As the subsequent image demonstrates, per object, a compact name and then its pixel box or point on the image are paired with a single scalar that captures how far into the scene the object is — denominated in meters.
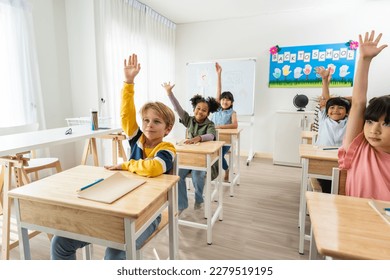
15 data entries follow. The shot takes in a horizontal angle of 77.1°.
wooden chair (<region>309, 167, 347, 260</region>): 1.20
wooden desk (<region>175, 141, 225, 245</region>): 1.84
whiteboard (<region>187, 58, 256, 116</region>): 4.62
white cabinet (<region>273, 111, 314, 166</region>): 4.12
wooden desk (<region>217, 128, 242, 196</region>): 2.87
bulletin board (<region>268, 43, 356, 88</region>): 4.16
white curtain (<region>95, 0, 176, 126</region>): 3.38
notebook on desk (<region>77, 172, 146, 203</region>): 0.92
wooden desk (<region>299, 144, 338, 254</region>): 1.67
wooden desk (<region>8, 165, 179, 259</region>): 0.87
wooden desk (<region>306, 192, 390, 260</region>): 0.63
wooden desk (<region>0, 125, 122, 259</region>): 1.58
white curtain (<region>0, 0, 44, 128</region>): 2.64
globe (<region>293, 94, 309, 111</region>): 4.20
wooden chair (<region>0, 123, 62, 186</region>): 1.84
